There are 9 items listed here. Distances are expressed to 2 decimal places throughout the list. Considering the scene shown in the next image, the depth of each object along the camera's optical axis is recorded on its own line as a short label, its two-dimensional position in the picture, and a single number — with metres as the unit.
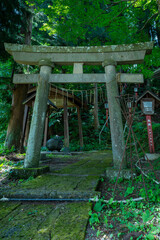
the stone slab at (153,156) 5.60
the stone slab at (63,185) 2.50
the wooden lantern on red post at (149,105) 5.90
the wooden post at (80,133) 10.14
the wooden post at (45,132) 10.22
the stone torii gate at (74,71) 3.79
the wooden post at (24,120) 7.12
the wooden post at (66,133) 8.30
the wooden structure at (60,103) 7.70
